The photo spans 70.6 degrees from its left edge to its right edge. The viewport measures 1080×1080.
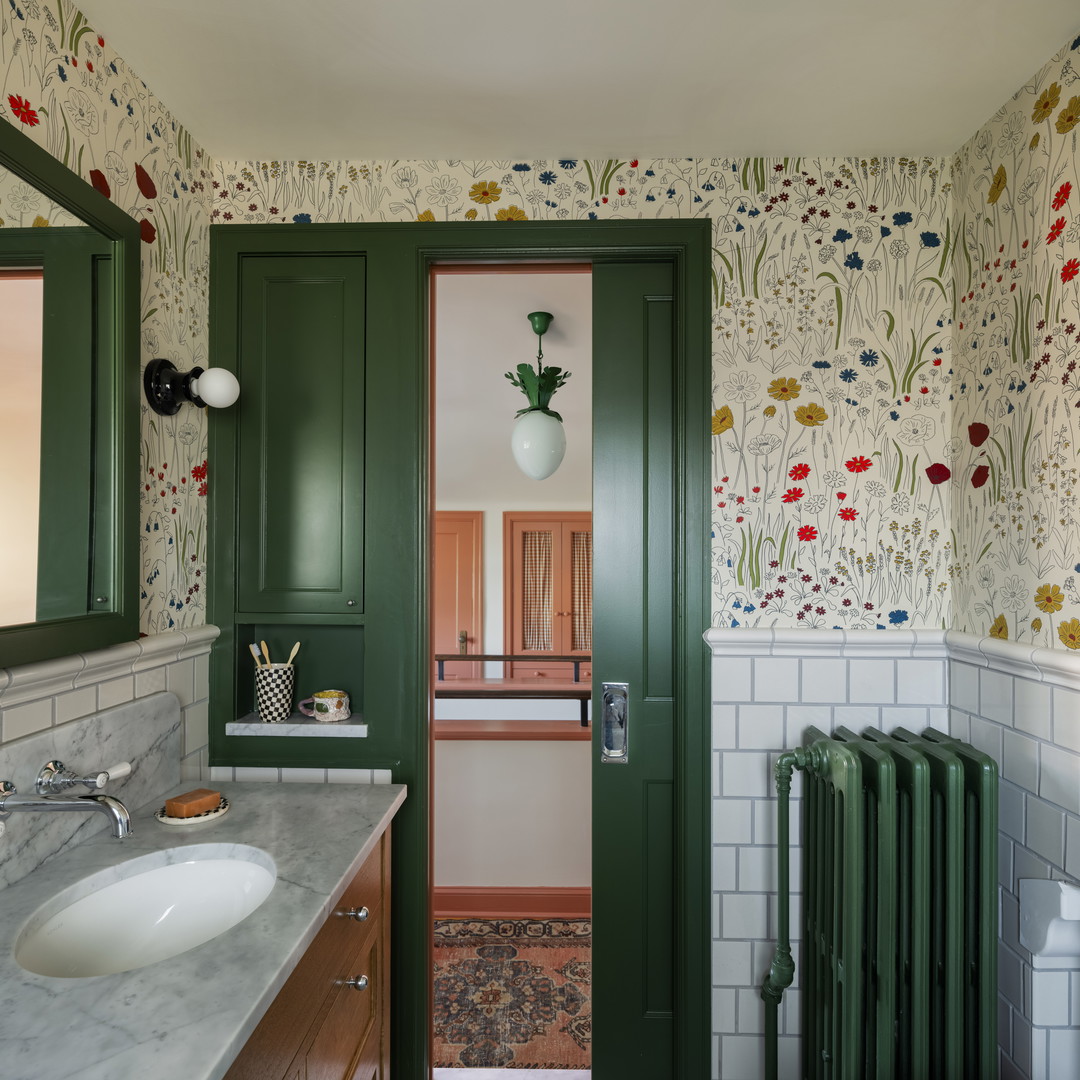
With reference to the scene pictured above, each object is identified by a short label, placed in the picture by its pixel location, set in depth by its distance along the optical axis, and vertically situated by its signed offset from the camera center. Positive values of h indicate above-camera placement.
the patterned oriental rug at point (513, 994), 2.26 -1.50
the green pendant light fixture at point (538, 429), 2.69 +0.40
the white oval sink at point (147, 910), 1.14 -0.61
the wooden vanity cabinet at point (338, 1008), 1.04 -0.75
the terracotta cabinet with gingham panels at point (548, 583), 6.58 -0.37
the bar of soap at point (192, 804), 1.49 -0.52
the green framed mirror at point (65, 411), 1.20 +0.22
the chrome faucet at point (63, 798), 1.13 -0.40
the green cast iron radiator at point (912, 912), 1.47 -0.73
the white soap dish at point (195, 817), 1.47 -0.55
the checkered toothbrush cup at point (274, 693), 1.91 -0.38
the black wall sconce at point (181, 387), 1.66 +0.34
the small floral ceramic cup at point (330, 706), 1.89 -0.41
